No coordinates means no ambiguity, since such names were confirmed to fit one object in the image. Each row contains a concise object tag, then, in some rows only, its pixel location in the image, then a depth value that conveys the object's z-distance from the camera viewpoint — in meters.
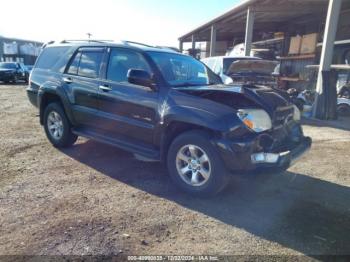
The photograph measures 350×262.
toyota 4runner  3.67
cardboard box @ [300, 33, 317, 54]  14.12
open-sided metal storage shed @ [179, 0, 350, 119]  10.08
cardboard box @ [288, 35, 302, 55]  15.30
